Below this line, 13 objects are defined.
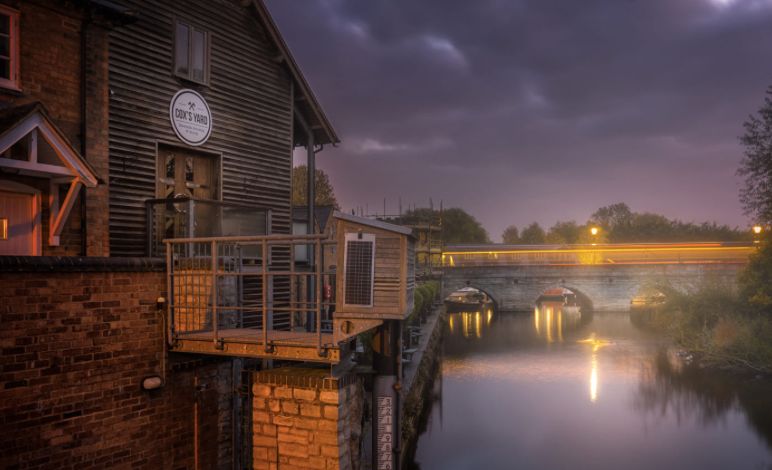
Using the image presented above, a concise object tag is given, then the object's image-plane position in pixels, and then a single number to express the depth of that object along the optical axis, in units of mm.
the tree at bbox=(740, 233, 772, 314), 22406
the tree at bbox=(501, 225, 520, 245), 126912
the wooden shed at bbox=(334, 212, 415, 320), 6387
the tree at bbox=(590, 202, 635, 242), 110438
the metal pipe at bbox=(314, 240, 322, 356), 5976
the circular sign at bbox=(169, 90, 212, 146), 10203
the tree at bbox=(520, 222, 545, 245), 112000
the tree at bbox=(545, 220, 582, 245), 105638
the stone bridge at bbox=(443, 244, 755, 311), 41500
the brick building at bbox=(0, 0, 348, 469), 5762
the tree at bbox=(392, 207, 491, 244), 90038
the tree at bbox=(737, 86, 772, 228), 25141
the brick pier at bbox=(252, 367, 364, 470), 6227
